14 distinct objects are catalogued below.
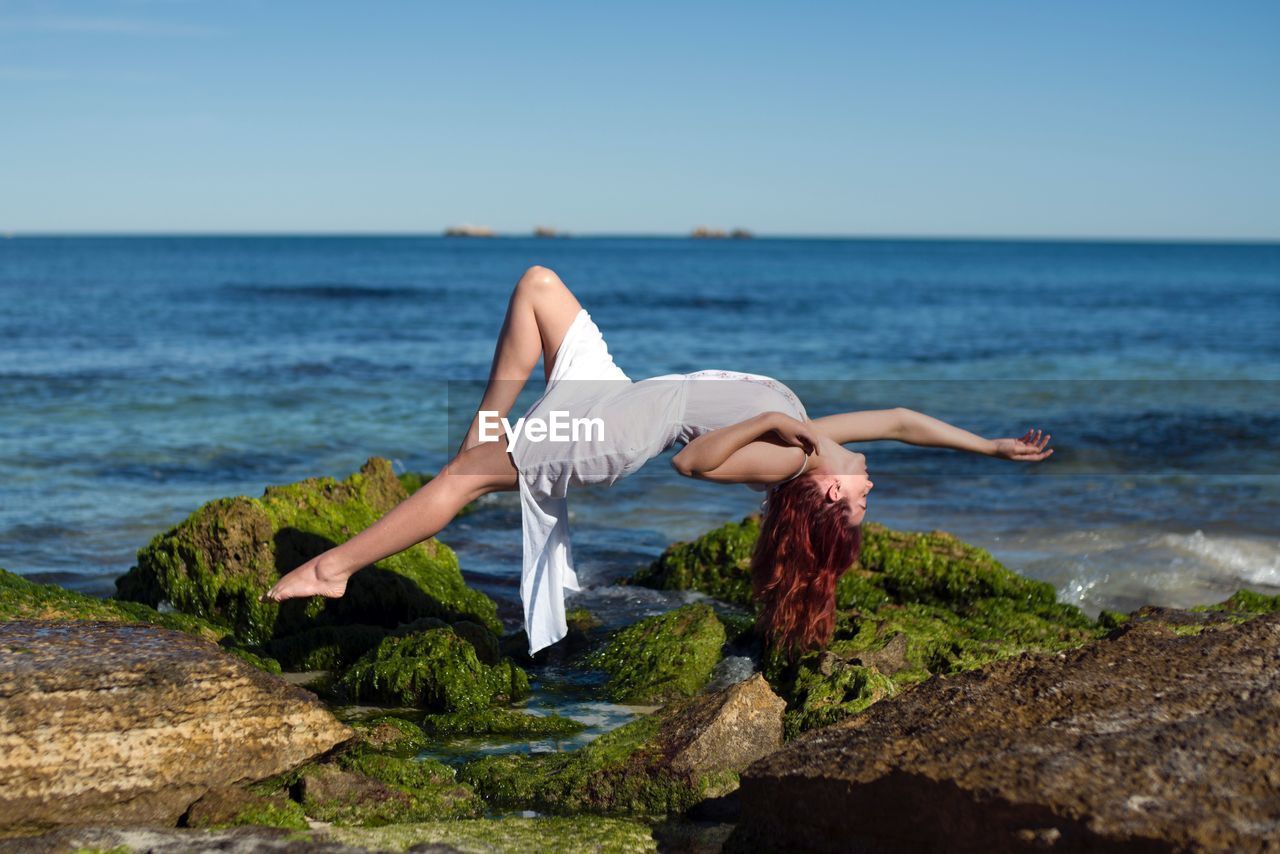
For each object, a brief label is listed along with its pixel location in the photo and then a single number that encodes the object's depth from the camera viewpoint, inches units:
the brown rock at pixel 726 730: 179.3
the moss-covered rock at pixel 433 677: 225.8
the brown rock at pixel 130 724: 158.6
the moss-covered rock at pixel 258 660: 227.0
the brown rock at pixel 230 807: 161.2
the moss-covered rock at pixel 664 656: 236.2
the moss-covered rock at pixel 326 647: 250.8
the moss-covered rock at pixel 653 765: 175.3
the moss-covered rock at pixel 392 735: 196.4
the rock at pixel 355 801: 167.3
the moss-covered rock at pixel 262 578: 269.7
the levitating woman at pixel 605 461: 209.2
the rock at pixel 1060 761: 122.6
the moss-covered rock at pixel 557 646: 262.5
